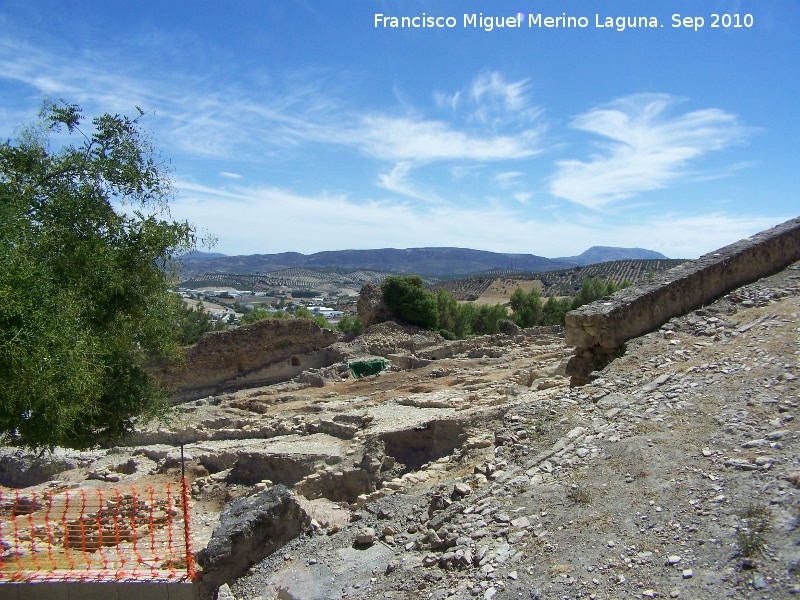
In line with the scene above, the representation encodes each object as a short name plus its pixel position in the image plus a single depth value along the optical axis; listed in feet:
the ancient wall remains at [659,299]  27.09
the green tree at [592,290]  116.78
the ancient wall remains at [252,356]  79.77
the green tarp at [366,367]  75.26
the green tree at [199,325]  118.52
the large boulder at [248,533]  19.53
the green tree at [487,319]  122.42
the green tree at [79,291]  18.06
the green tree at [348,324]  114.54
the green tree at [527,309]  124.47
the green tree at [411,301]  98.12
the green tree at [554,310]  119.03
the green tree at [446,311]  121.29
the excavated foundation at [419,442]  37.55
